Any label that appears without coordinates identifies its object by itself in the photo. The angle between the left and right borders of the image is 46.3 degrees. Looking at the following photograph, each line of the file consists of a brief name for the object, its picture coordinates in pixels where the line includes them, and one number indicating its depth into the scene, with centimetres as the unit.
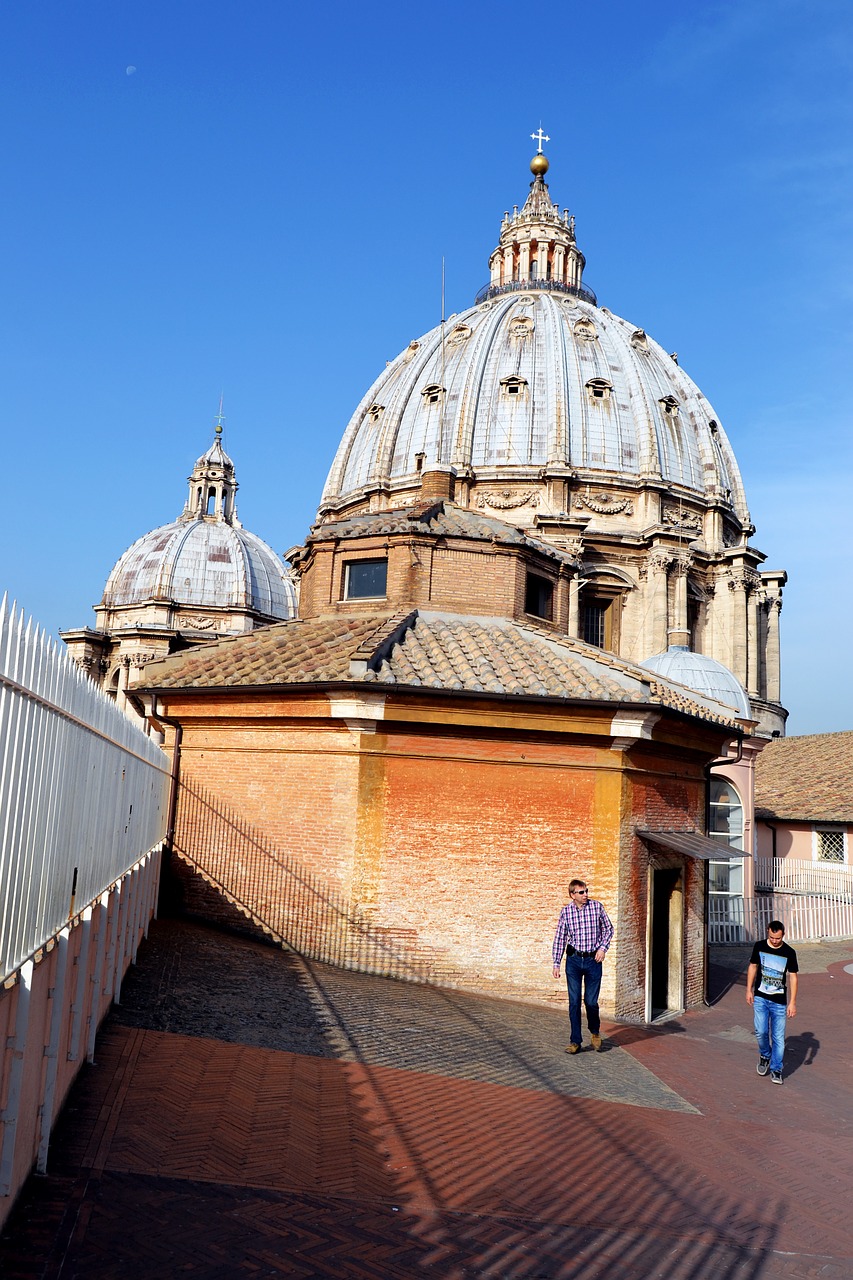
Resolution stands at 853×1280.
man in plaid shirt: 1034
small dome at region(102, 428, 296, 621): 4941
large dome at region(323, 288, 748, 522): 5000
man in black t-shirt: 1034
